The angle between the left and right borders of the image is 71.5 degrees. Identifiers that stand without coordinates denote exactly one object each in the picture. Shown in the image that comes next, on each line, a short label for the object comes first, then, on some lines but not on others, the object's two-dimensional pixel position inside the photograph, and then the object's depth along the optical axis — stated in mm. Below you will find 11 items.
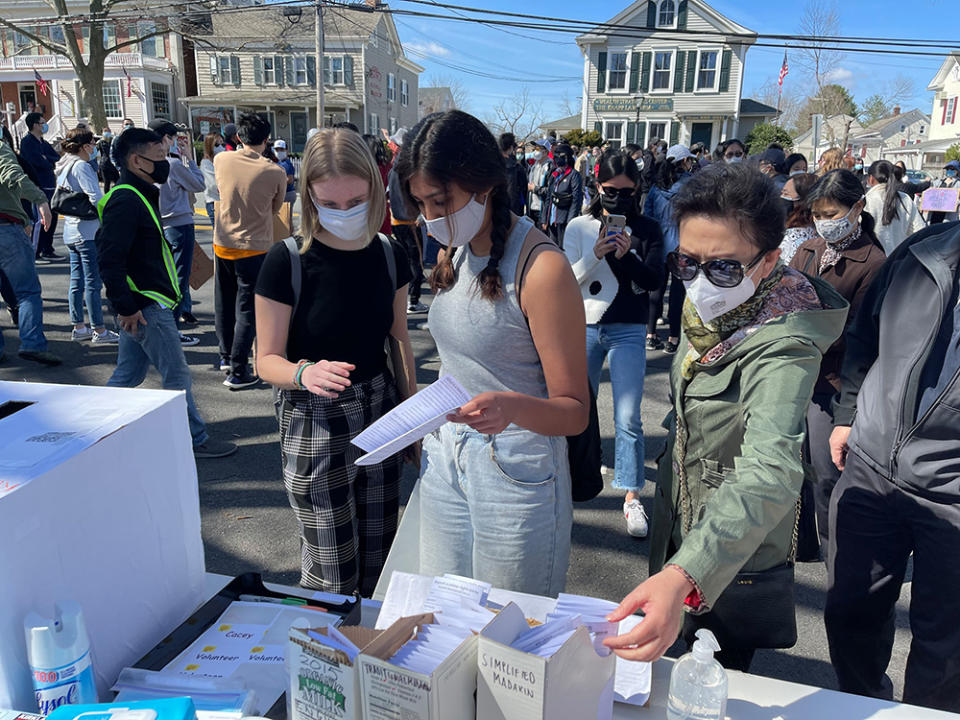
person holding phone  3615
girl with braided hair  1568
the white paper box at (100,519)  1069
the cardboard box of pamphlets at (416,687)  938
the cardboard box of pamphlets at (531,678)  937
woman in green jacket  1246
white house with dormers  34706
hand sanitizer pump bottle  1149
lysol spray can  1067
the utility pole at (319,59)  21562
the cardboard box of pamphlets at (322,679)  995
